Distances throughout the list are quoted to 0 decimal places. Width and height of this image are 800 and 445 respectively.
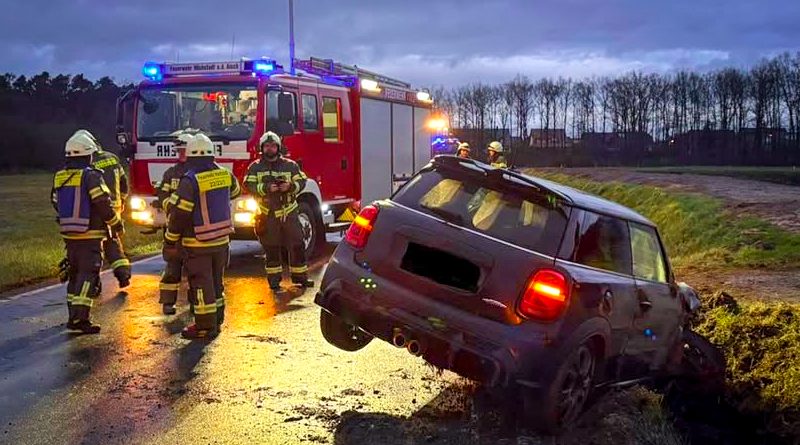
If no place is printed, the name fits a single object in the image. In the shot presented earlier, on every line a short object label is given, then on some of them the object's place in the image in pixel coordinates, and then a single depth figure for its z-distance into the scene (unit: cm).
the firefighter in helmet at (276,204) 926
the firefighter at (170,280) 756
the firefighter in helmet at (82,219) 714
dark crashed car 464
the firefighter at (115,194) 868
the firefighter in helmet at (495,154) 1260
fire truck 1099
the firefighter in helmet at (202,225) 692
